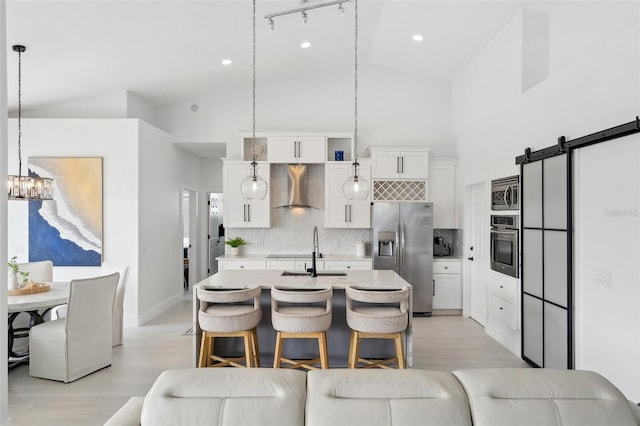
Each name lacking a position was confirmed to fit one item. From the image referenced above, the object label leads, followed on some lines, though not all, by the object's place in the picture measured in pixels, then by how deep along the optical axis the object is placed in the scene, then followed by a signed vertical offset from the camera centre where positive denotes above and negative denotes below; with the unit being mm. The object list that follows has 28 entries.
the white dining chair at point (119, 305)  4617 -995
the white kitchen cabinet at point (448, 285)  6164 -1040
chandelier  4008 +273
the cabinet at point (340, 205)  6375 +143
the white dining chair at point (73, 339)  3596 -1082
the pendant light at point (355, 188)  3898 +246
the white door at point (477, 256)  5391 -563
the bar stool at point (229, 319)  3289 -822
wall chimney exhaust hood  6480 +472
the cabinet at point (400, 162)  6234 +774
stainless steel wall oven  4402 -330
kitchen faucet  3995 -546
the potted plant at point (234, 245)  6609 -477
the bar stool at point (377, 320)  3256 -821
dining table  3549 -765
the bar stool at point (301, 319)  3264 -816
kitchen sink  4113 -588
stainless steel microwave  4406 +229
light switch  3018 -460
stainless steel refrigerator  6055 -458
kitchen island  3838 -1143
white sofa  1414 -643
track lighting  3163 +1586
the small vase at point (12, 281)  3869 -607
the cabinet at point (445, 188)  6367 +397
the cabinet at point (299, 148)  6344 +1002
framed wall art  5398 +1
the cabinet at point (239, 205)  6449 +147
